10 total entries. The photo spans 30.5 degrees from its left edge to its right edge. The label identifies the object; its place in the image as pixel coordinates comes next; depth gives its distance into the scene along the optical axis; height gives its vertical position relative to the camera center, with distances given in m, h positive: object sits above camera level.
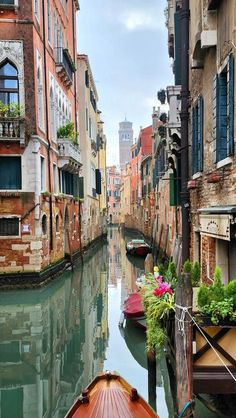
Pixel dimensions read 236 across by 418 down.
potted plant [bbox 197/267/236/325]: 3.85 -0.86
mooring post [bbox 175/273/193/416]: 3.76 -1.14
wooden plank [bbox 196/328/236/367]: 3.93 -1.28
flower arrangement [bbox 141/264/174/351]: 4.42 -1.01
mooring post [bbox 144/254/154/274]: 7.53 -0.97
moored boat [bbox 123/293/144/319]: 8.73 -2.03
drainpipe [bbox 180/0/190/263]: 8.37 +1.27
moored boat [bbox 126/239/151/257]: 22.36 -2.01
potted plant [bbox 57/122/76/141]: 17.02 +3.14
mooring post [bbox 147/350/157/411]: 5.61 -2.25
